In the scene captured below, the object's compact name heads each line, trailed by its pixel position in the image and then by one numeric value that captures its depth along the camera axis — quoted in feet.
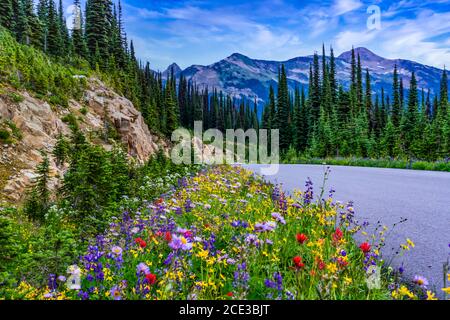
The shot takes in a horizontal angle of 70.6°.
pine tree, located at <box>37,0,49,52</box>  200.83
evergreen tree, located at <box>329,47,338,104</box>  193.08
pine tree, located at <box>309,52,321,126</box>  185.88
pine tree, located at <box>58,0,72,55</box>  125.82
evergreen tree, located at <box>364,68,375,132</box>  176.11
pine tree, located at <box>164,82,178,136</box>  164.76
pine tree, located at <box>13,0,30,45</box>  128.98
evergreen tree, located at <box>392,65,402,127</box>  159.22
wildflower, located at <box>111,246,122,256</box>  9.49
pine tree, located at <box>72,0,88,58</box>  133.18
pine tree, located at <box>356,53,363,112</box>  170.60
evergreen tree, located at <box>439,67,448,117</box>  136.15
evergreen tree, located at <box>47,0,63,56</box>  123.54
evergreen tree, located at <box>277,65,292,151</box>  203.05
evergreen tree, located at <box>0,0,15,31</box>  135.01
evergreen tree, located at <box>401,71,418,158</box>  125.29
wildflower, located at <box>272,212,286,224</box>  10.43
